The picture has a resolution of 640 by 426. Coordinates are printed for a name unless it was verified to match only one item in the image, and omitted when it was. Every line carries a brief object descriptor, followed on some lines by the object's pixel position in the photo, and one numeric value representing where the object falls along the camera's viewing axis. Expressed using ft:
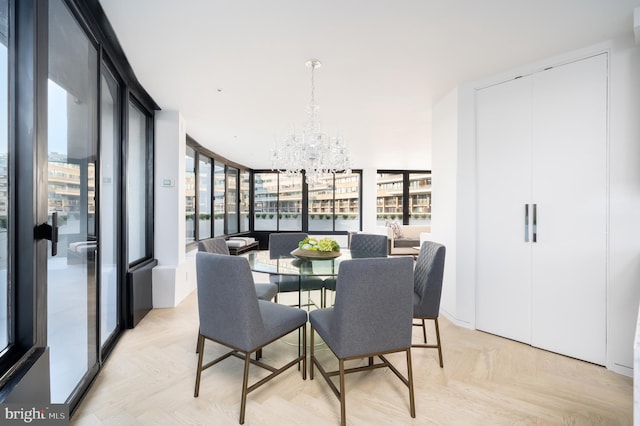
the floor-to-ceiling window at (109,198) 7.73
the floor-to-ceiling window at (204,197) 18.74
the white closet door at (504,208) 8.71
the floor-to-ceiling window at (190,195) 16.46
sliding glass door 5.20
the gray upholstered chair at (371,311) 5.20
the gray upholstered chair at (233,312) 5.47
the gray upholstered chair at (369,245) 10.45
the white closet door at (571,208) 7.55
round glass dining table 6.99
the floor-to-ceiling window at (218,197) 20.90
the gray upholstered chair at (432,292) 7.13
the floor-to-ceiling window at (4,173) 3.88
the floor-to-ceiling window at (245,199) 26.37
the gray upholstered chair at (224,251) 8.54
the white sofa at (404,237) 23.15
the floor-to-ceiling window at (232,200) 23.52
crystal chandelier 10.19
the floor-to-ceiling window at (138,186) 10.04
